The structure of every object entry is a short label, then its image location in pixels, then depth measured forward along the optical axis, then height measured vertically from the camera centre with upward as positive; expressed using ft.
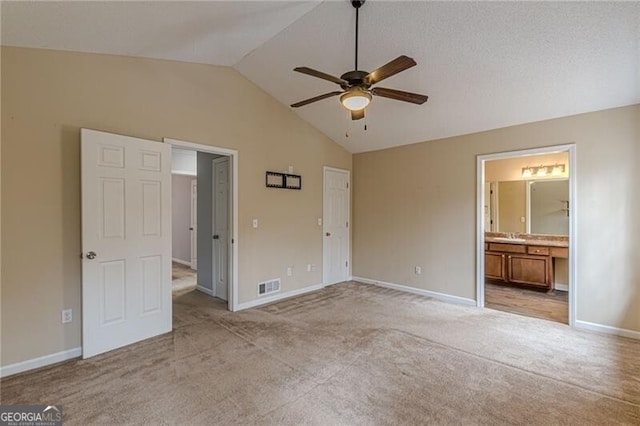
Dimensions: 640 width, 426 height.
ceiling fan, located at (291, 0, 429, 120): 7.09 +3.25
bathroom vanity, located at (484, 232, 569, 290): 16.47 -2.73
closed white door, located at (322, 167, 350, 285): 17.65 -0.93
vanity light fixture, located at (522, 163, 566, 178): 17.03 +2.31
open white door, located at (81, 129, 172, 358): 9.09 -0.90
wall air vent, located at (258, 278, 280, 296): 14.28 -3.62
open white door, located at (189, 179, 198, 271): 22.93 -1.17
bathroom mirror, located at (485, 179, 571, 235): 17.16 +0.22
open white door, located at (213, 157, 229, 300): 14.47 -0.74
